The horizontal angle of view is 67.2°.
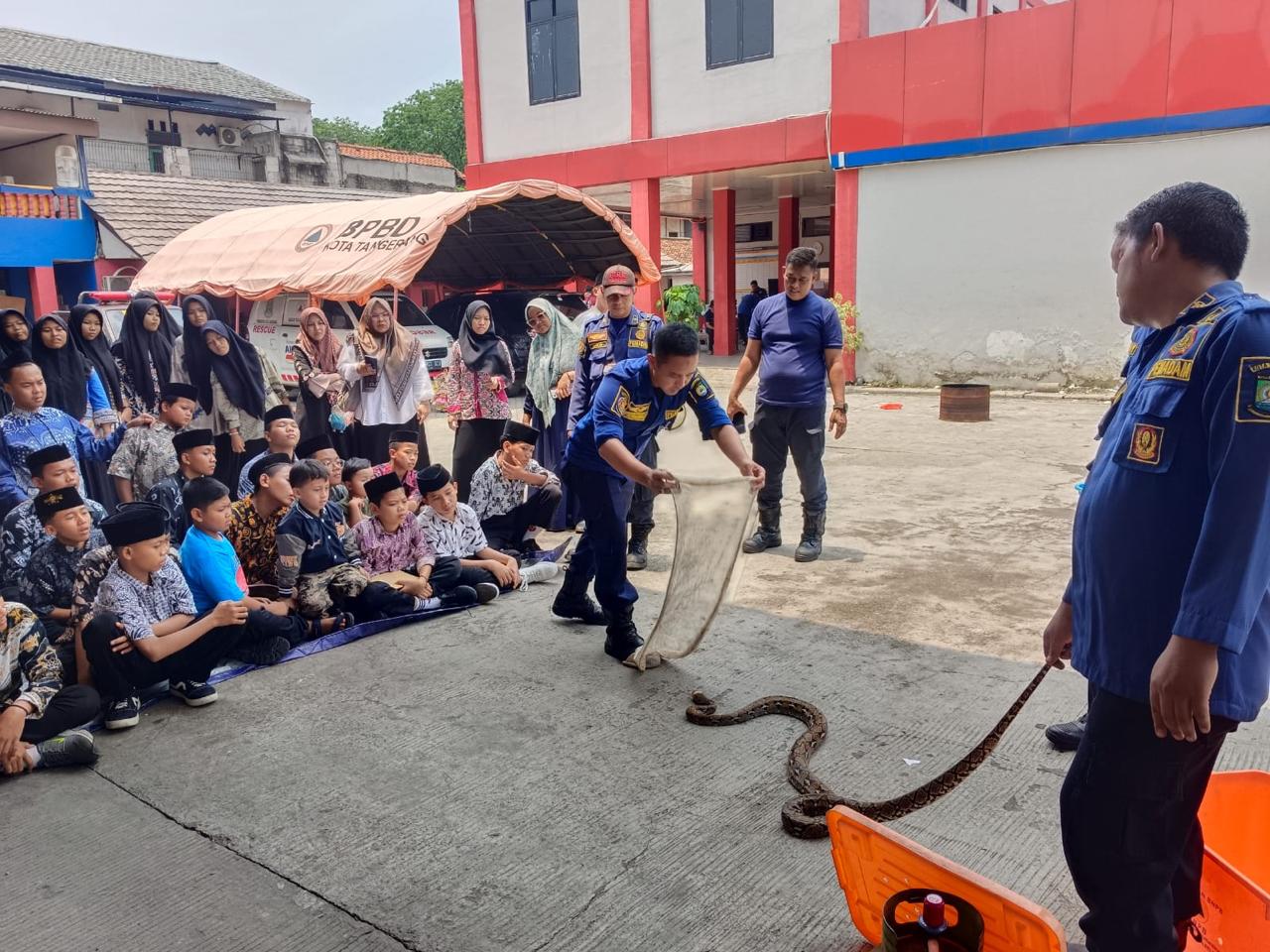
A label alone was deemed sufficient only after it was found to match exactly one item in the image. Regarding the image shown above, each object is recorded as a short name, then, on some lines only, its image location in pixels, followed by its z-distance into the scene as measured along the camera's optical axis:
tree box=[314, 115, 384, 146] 56.69
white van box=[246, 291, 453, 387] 13.58
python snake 2.57
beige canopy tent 10.63
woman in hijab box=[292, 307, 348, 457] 7.12
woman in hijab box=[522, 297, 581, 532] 7.11
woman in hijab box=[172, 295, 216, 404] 6.59
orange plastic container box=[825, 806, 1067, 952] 1.85
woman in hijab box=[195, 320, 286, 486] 6.59
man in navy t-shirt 5.78
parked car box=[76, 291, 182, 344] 11.25
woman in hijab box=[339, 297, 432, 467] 7.03
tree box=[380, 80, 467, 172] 54.16
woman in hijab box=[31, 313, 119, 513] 5.73
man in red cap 5.79
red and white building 12.12
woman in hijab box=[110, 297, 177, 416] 6.75
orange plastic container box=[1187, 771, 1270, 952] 2.11
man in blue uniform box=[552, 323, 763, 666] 4.04
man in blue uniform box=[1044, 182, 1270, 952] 1.62
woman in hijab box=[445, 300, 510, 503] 6.93
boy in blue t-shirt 4.10
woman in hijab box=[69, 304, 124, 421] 6.27
